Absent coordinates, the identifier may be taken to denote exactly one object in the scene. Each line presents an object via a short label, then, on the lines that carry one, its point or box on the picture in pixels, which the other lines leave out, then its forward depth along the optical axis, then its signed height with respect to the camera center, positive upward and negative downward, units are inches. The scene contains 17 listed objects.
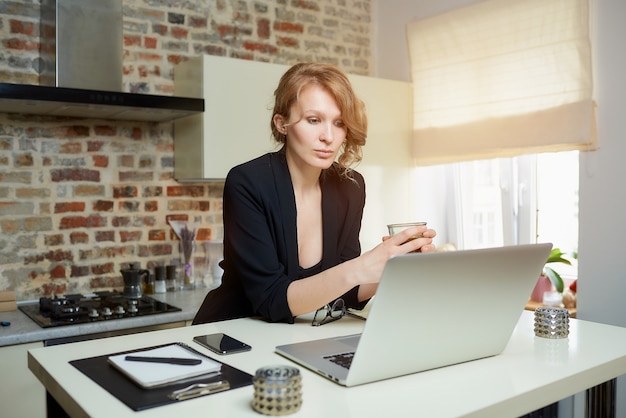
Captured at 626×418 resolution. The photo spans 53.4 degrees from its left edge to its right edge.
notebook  44.2 -12.3
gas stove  98.8 -17.6
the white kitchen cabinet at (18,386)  90.9 -27.1
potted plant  133.3 -16.7
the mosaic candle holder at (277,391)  38.8 -11.8
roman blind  117.1 +25.6
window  137.7 +0.2
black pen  47.7 -12.1
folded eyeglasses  64.8 -12.2
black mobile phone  53.7 -12.5
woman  62.8 -1.2
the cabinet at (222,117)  117.3 +16.9
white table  40.6 -13.2
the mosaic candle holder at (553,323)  58.6 -11.5
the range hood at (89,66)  104.8 +24.9
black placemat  41.2 -12.9
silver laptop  43.1 -8.5
